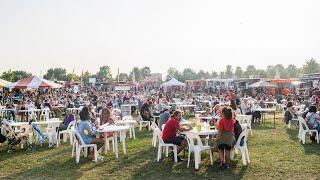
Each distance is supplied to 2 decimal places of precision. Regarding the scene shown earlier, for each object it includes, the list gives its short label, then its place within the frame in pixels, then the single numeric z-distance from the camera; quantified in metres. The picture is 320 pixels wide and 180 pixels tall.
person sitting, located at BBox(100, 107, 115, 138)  10.98
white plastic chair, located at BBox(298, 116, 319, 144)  11.18
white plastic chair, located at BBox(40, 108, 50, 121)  18.98
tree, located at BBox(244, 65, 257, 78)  133.25
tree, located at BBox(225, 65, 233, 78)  137.14
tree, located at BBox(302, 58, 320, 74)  100.55
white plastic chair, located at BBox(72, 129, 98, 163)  9.20
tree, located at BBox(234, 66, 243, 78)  135.85
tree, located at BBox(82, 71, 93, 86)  85.62
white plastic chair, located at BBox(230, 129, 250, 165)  8.47
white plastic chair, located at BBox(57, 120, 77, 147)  11.53
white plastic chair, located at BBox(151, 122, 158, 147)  11.12
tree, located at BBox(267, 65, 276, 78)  135.93
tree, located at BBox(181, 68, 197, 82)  127.94
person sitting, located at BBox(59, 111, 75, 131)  11.91
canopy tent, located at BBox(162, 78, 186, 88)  36.41
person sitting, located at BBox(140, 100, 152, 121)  15.23
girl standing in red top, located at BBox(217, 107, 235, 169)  8.03
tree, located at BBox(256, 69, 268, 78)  123.27
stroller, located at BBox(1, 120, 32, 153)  10.82
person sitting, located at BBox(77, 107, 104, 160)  9.21
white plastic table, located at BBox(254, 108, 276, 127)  16.04
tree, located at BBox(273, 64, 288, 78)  156.56
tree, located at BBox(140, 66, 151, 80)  139.38
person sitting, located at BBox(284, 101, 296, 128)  15.05
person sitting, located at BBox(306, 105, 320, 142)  11.21
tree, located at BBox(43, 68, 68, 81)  110.21
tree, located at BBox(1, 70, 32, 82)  64.28
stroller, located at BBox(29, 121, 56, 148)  11.66
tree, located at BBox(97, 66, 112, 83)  116.49
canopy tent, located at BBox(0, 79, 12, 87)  23.73
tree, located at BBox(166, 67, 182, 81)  141.18
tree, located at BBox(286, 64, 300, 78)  153.75
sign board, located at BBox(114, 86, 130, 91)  42.06
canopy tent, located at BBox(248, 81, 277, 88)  33.08
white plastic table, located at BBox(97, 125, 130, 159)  9.50
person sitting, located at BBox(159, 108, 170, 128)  11.23
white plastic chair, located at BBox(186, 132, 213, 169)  8.26
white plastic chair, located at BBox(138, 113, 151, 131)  15.21
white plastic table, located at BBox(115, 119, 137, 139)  12.58
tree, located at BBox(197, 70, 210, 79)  133.80
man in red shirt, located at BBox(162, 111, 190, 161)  8.95
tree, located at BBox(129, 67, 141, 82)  135.70
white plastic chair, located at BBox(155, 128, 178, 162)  8.98
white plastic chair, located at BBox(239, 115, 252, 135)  13.16
